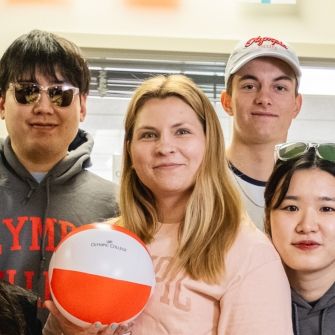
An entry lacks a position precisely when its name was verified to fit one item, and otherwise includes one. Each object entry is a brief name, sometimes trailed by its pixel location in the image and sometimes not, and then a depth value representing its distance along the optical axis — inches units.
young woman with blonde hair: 64.9
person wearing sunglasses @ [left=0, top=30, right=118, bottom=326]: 87.0
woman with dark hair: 70.5
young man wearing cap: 94.3
